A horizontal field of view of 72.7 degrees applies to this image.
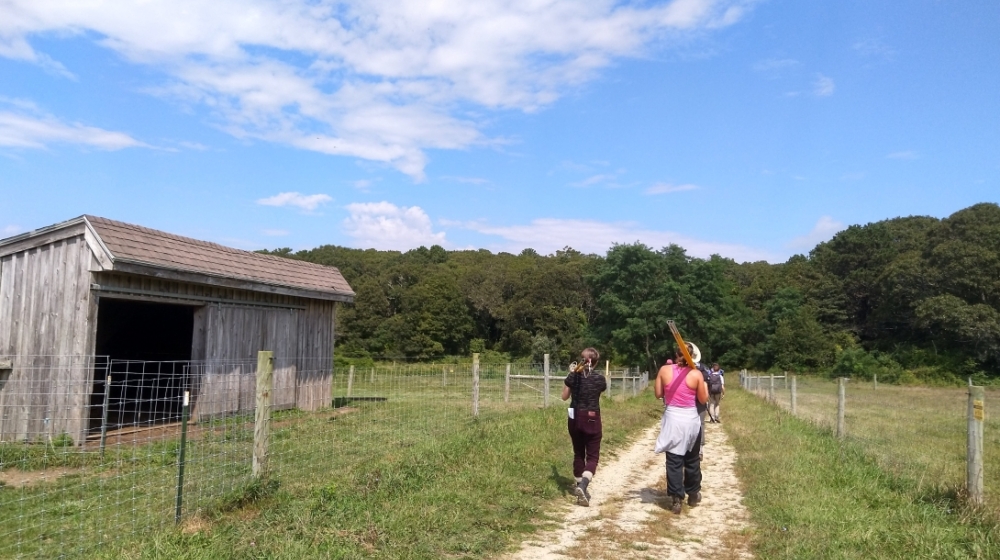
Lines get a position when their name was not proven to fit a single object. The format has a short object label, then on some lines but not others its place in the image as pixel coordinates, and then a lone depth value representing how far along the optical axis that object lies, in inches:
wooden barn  458.0
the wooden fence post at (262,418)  264.7
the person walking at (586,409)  308.2
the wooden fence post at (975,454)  267.0
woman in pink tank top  292.2
